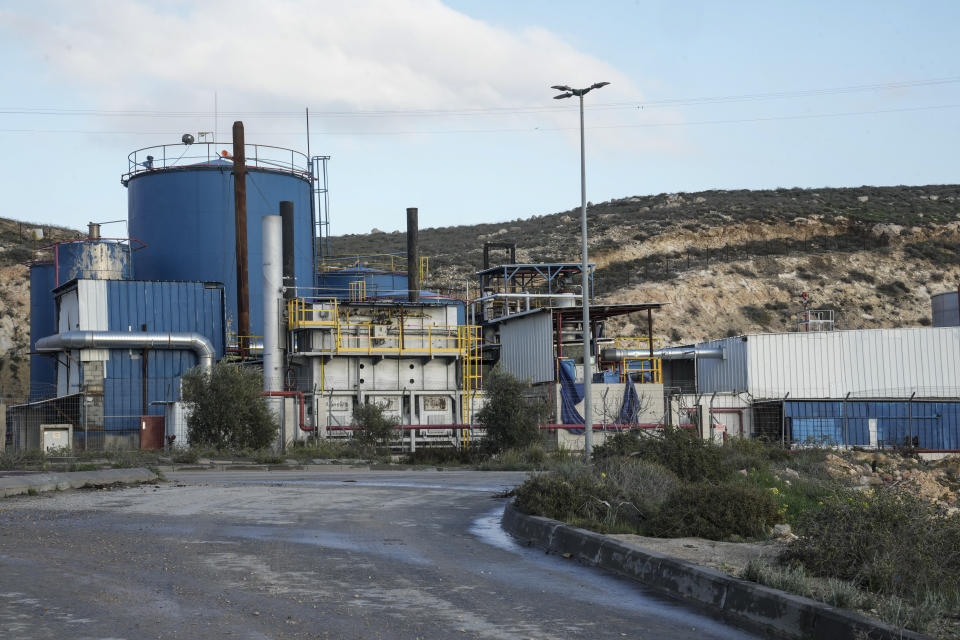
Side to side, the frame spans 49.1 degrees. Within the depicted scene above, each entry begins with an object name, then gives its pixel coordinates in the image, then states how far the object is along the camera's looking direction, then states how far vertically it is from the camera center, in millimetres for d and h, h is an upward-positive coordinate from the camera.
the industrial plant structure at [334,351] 42219 +1244
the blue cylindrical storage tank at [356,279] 57519 +5770
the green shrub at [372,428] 37438 -1691
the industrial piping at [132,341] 43469 +1957
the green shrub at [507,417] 36469 -1360
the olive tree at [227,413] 36344 -955
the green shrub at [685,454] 17783 -1388
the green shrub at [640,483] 13609 -1508
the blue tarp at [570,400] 41406 -924
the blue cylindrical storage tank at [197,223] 51688 +8077
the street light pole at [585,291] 25281 +2156
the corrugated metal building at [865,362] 49438 +359
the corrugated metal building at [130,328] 44031 +2630
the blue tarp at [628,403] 40906 -1094
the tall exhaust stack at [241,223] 48188 +7544
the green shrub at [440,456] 34219 -2515
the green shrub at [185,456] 32031 -2176
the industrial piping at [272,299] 41906 +3418
